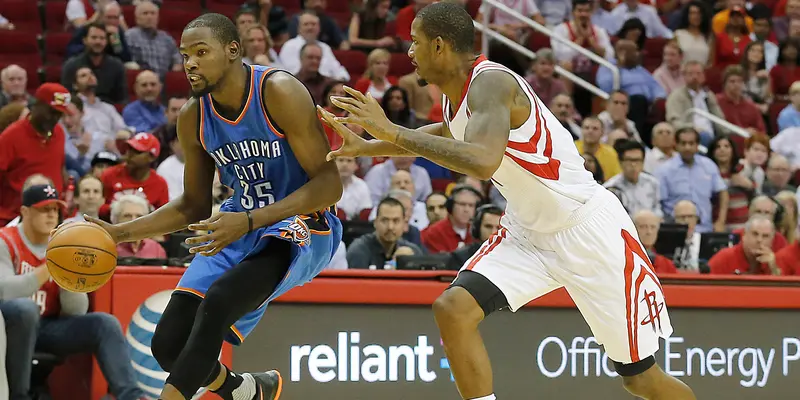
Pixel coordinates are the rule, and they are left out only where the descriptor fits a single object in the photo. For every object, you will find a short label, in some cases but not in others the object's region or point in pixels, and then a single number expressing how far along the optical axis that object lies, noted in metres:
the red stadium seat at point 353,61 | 13.02
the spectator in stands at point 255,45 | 11.45
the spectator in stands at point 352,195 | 10.30
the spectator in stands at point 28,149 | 9.13
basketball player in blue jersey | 4.69
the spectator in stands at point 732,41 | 14.48
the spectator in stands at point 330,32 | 13.23
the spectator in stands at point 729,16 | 14.63
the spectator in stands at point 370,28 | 13.31
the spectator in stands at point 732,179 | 11.43
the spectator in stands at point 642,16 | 14.69
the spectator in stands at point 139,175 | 9.29
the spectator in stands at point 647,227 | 8.86
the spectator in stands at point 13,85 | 10.61
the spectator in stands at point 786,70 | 14.16
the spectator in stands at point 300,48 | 12.27
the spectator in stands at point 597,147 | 11.25
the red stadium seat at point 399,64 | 13.06
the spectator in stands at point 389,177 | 10.81
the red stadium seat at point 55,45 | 12.32
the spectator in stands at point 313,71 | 11.63
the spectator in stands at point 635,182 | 10.66
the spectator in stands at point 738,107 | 13.42
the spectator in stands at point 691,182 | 11.31
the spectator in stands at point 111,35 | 11.68
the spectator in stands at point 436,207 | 9.75
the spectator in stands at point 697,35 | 14.35
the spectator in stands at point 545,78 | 12.45
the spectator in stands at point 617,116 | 12.34
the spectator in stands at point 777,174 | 11.48
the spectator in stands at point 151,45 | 11.97
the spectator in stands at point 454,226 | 9.32
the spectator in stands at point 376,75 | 11.89
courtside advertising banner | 6.87
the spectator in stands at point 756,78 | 14.00
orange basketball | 4.83
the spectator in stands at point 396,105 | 11.30
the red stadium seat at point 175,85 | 11.73
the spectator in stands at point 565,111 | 11.96
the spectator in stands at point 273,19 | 12.84
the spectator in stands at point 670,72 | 13.64
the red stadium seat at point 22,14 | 12.74
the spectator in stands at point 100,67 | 11.20
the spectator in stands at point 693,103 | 12.98
